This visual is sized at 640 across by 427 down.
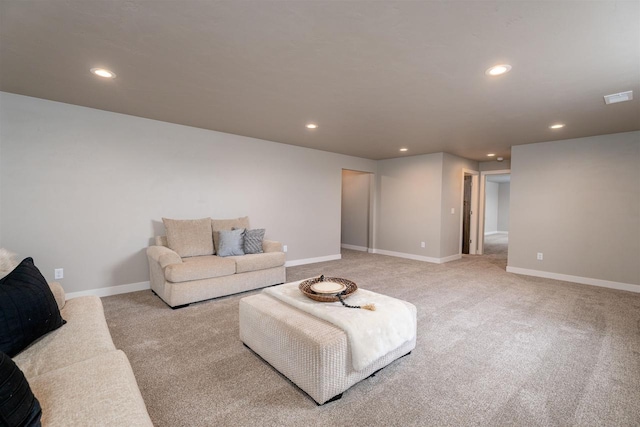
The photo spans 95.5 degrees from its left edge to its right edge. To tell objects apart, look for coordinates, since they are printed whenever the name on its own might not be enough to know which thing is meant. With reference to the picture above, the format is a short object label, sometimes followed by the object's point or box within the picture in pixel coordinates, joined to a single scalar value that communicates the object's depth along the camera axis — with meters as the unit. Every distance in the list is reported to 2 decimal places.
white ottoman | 1.72
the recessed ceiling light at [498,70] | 2.30
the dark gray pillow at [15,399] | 0.88
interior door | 7.36
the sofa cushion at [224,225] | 4.23
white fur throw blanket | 1.82
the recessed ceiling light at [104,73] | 2.50
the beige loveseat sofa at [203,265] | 3.29
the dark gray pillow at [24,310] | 1.39
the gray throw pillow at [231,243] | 4.02
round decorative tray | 2.19
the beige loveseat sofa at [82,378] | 1.03
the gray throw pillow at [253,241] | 4.19
